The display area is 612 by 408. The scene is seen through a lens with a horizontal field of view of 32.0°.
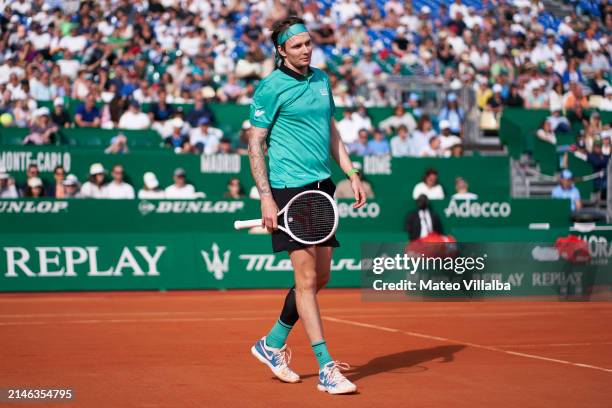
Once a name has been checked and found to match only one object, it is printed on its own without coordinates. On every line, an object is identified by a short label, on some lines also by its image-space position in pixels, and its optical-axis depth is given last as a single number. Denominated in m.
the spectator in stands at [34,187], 18.19
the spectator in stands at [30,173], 18.25
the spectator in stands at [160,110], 20.61
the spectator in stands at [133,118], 20.14
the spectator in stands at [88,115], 20.00
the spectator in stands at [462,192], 19.61
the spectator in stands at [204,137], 20.39
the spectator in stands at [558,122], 23.50
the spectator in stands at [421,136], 21.67
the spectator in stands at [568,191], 21.09
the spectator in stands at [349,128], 21.28
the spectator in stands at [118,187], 18.56
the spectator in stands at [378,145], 21.19
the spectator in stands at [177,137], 20.23
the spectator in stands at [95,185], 18.55
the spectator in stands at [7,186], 17.92
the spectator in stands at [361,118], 21.47
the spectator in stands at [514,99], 24.45
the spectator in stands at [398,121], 22.05
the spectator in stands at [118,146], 19.45
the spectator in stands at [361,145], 20.91
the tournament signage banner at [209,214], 17.86
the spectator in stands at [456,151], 21.26
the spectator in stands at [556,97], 24.67
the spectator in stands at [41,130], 19.12
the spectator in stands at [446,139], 21.75
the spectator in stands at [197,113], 20.59
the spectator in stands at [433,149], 21.55
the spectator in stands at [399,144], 21.47
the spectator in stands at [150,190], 18.62
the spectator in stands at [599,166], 21.80
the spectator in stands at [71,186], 18.39
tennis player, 7.01
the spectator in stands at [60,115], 19.81
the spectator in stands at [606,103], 25.19
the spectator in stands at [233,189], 19.06
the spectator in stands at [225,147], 20.20
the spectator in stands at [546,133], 22.87
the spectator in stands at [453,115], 22.92
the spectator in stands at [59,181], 18.48
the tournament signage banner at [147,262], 16.86
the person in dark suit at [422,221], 18.25
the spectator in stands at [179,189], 18.80
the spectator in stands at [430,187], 19.53
